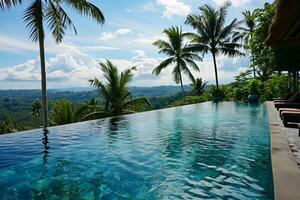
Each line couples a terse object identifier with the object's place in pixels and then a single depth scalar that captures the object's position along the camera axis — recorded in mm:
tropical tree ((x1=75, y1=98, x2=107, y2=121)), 10059
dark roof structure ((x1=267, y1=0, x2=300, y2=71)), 1955
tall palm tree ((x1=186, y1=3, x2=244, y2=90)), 15812
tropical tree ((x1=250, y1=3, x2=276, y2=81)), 9225
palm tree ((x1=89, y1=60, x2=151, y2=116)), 10555
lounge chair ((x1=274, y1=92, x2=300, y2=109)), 4928
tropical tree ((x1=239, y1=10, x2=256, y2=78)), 16698
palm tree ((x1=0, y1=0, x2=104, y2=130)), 6996
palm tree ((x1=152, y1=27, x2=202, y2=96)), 15945
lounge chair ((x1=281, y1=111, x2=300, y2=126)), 3411
